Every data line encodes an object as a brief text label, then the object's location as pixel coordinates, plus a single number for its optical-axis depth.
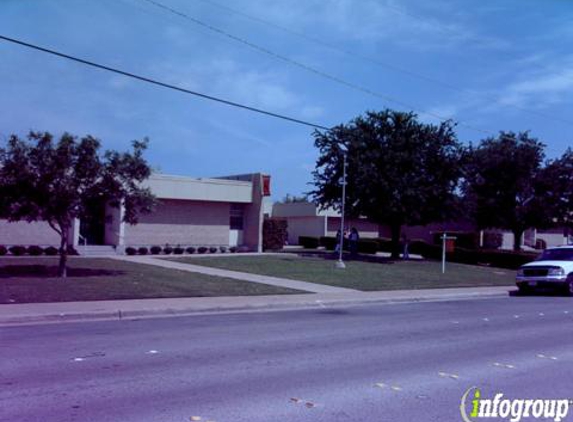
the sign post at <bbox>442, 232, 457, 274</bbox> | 37.82
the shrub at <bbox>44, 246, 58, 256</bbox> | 30.38
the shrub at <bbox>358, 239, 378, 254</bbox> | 45.62
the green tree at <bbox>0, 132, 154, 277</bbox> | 19.23
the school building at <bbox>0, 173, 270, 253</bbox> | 31.84
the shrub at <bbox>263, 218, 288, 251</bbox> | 41.22
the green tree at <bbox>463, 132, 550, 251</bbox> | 41.44
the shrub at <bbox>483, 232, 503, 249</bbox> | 56.94
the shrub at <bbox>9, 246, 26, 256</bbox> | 29.59
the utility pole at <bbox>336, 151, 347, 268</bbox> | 28.31
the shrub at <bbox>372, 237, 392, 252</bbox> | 49.53
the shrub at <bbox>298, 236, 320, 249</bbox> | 49.88
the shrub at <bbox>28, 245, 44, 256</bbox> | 29.98
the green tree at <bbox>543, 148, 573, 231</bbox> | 41.41
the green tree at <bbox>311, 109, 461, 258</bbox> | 34.94
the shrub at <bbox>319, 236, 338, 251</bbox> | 49.29
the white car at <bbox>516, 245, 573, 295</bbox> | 22.38
